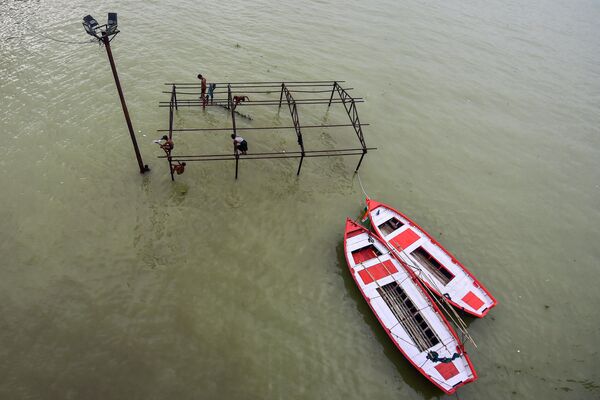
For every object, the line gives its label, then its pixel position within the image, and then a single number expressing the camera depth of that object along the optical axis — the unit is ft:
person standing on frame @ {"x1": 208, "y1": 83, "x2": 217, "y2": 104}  64.59
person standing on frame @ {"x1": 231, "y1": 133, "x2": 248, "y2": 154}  54.89
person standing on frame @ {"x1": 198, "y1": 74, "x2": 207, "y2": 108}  64.85
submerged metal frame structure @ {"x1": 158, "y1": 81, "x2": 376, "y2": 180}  65.19
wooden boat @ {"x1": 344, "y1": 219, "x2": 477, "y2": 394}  39.29
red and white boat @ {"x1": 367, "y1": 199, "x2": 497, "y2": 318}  46.03
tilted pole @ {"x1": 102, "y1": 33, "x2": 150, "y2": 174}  39.51
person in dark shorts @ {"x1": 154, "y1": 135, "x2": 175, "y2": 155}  50.87
